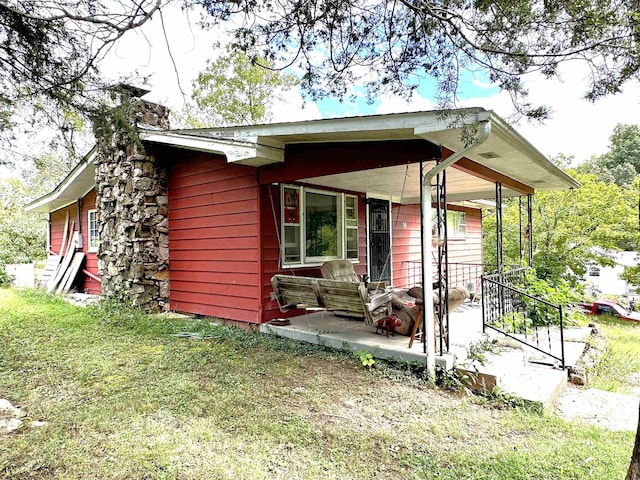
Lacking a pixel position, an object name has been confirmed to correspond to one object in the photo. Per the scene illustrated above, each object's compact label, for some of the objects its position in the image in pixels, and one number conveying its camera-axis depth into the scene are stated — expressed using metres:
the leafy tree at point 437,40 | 3.04
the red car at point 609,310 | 13.13
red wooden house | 4.30
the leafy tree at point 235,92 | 19.03
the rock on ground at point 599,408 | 3.39
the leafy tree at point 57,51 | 3.44
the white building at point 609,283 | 18.86
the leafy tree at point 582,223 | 11.34
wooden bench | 4.47
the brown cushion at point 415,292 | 5.69
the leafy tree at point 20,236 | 15.40
